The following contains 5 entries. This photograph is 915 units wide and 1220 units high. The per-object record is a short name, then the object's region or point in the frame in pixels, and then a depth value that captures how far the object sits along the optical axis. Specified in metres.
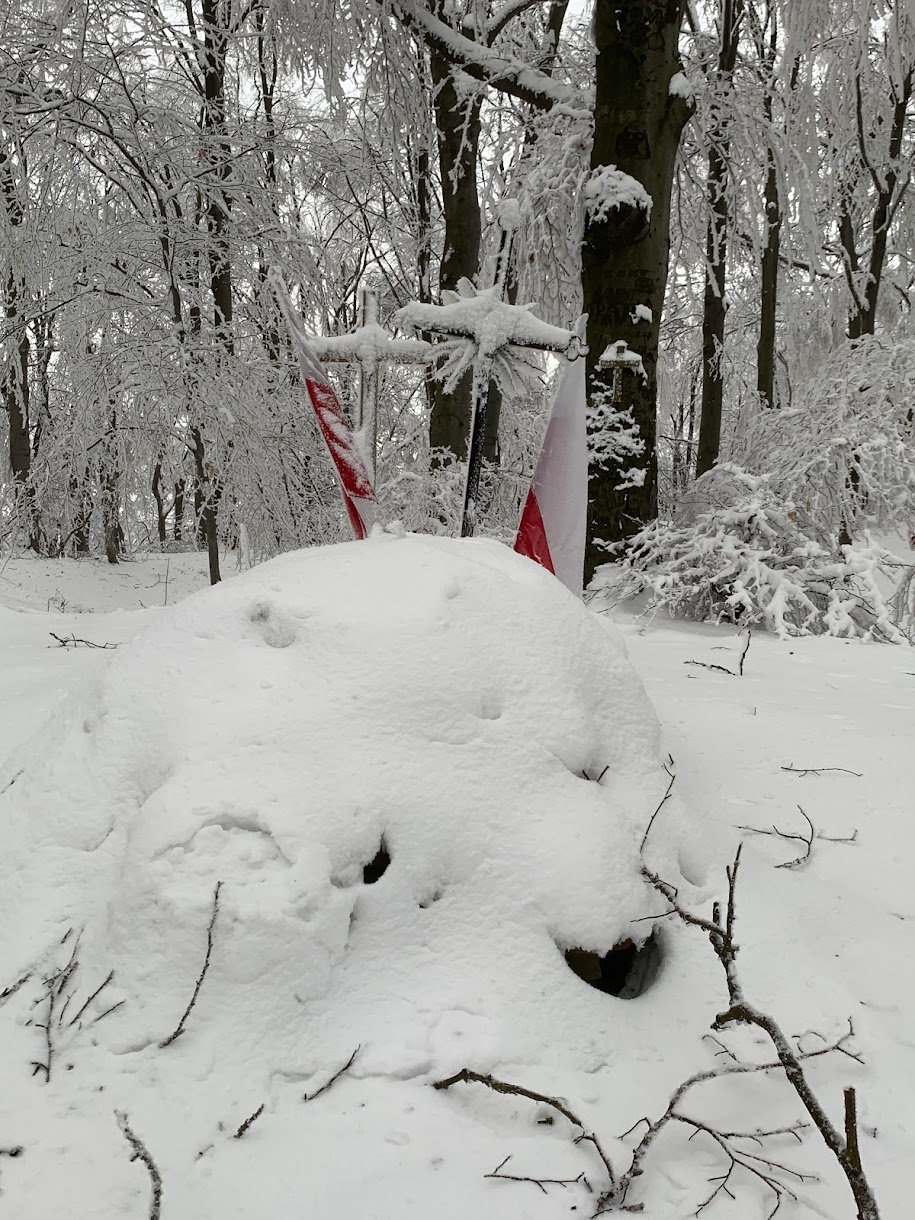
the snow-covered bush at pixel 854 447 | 5.00
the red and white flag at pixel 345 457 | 2.68
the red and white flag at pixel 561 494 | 2.95
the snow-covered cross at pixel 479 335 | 2.75
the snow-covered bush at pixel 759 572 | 4.36
